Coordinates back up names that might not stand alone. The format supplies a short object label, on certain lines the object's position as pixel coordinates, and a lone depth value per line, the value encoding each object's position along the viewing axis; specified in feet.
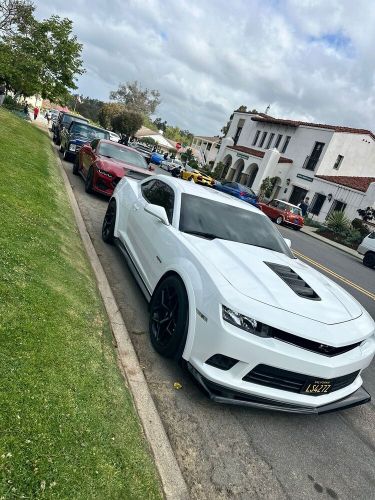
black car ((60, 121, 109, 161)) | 51.66
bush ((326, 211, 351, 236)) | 92.32
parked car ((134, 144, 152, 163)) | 138.48
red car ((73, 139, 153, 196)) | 33.86
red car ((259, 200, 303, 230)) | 82.58
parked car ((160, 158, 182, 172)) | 130.40
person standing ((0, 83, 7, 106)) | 91.57
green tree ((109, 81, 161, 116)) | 297.53
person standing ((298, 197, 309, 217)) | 110.93
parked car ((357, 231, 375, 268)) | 58.99
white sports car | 10.37
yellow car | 106.79
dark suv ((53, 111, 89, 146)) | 72.15
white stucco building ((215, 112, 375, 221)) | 110.22
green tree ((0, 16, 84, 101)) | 72.23
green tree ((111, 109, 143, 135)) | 245.24
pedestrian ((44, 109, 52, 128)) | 140.19
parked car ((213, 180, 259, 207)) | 92.58
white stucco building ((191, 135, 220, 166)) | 227.36
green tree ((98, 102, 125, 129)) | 280.61
